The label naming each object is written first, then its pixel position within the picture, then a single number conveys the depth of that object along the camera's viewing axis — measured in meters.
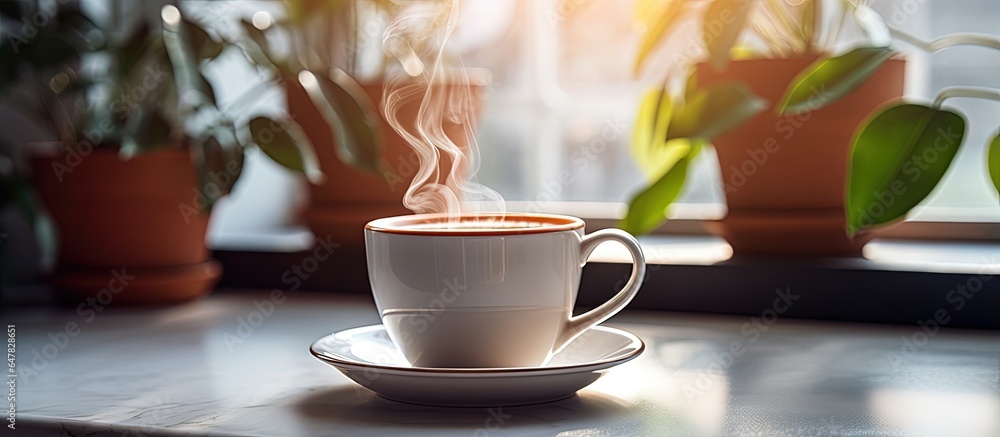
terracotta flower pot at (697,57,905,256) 0.92
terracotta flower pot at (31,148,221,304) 1.00
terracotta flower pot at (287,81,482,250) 1.08
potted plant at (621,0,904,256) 0.89
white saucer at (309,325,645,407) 0.55
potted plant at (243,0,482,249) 1.06
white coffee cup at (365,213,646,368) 0.58
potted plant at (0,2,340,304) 0.97
